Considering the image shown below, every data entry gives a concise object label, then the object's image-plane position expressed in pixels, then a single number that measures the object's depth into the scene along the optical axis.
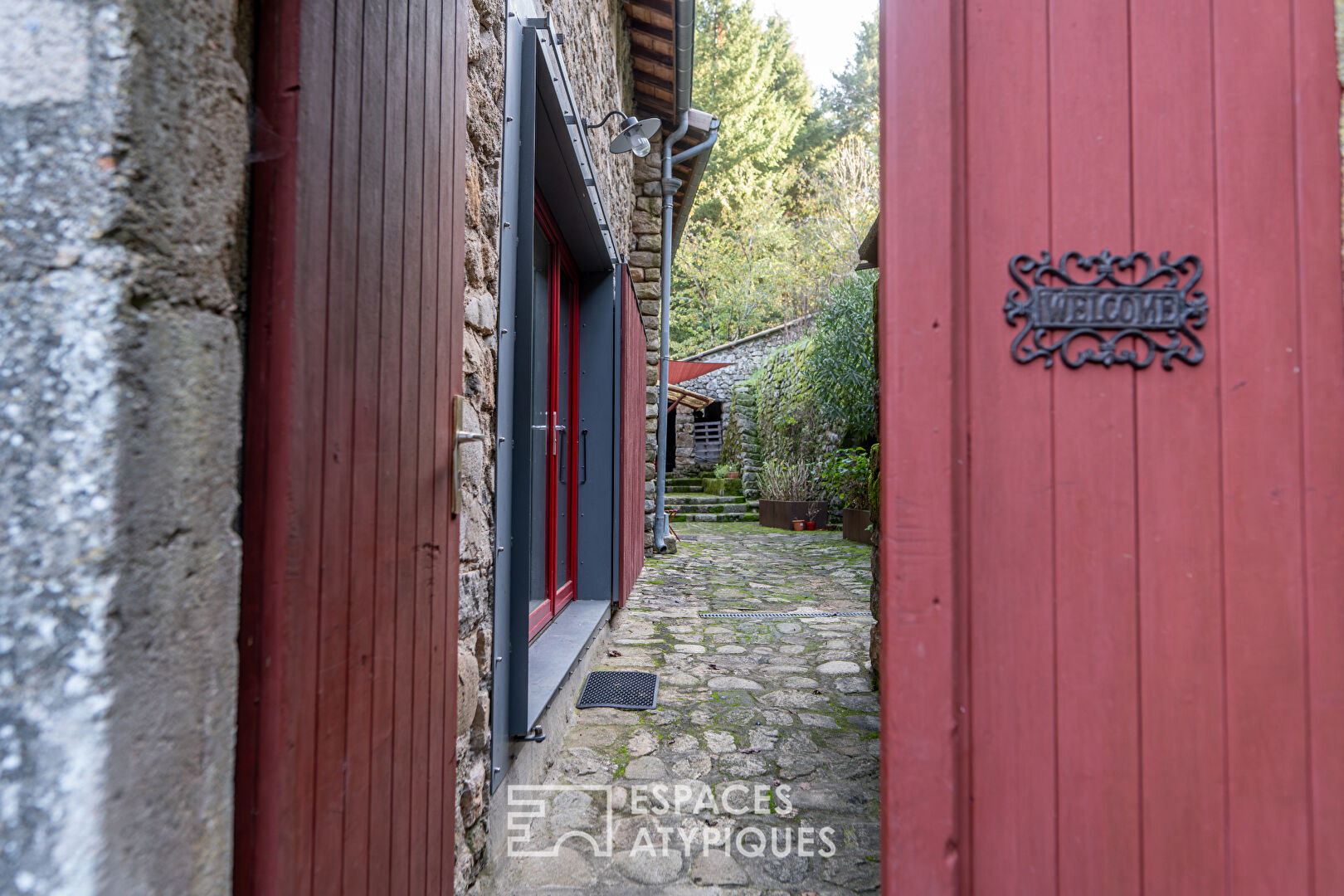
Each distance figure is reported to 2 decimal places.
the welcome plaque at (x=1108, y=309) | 1.24
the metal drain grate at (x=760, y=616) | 5.00
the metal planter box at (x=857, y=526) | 9.04
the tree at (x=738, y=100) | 21.05
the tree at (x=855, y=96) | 24.03
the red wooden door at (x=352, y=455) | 0.84
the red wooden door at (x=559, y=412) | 3.72
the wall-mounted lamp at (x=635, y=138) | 3.98
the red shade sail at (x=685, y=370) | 12.62
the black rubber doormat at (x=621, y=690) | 3.22
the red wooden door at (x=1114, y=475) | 1.20
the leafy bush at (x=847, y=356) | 9.96
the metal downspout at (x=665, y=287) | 7.11
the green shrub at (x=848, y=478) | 9.38
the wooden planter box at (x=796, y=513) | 10.97
